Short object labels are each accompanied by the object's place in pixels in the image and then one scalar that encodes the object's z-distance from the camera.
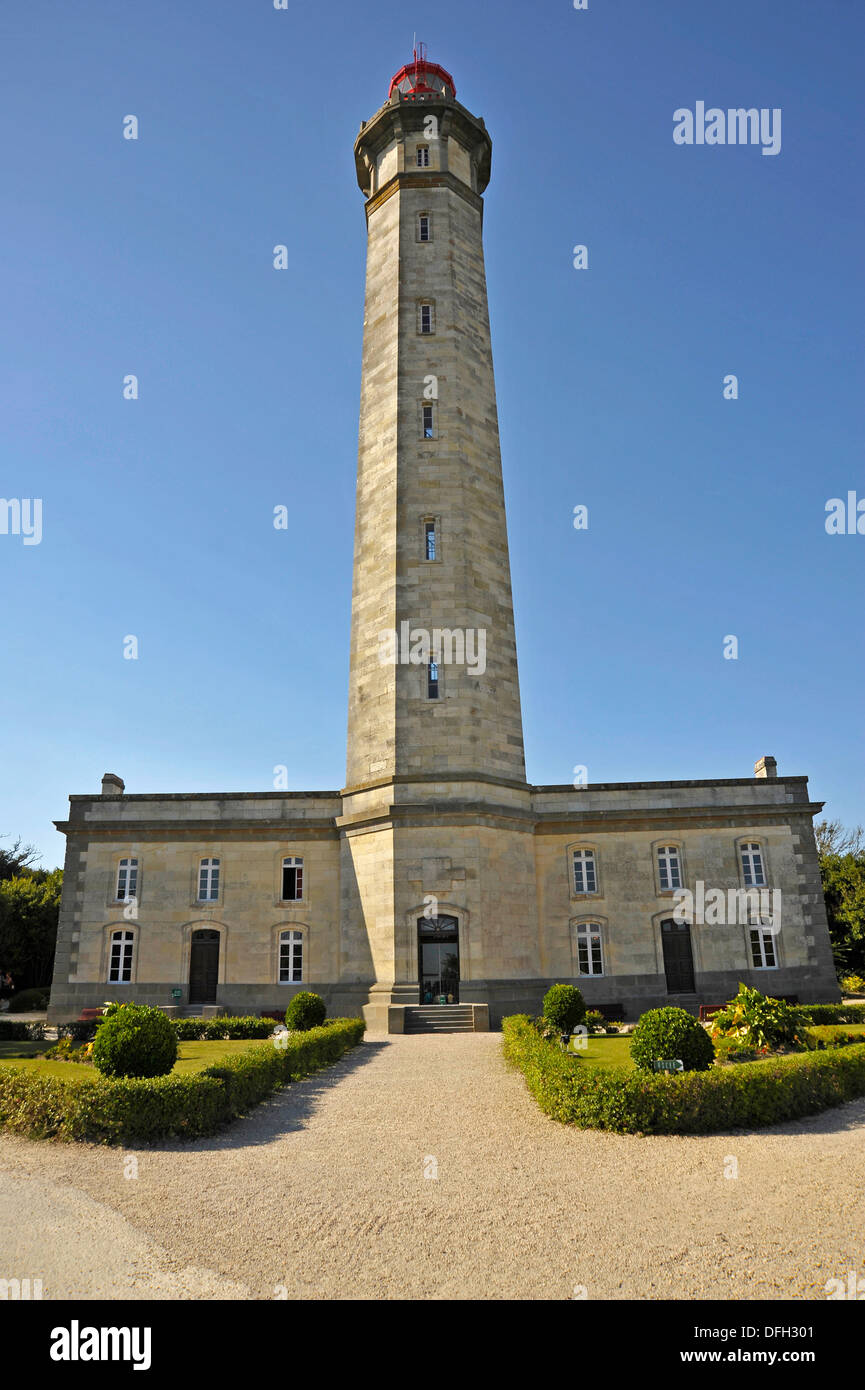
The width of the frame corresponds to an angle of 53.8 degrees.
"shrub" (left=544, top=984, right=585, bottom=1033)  21.08
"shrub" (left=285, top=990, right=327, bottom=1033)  22.42
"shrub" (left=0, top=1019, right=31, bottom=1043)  23.48
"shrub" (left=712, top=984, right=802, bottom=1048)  16.42
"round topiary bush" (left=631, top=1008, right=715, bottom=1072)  13.58
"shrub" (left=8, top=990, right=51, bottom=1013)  40.38
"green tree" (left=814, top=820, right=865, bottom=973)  38.75
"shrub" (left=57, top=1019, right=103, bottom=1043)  22.44
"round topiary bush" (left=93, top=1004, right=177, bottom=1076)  13.51
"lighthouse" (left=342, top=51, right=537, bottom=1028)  26.47
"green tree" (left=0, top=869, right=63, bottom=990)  40.94
